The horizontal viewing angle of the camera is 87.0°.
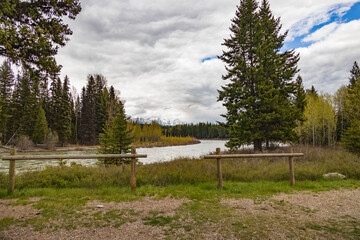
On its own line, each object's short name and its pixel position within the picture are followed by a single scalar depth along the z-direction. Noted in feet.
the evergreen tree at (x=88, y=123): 167.84
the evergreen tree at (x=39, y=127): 131.34
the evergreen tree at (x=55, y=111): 149.38
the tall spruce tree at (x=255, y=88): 52.11
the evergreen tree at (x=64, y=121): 149.59
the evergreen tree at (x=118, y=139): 44.68
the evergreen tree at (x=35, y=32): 18.23
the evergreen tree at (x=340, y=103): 117.80
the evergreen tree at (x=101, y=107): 169.65
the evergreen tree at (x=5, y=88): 122.62
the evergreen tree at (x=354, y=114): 48.67
